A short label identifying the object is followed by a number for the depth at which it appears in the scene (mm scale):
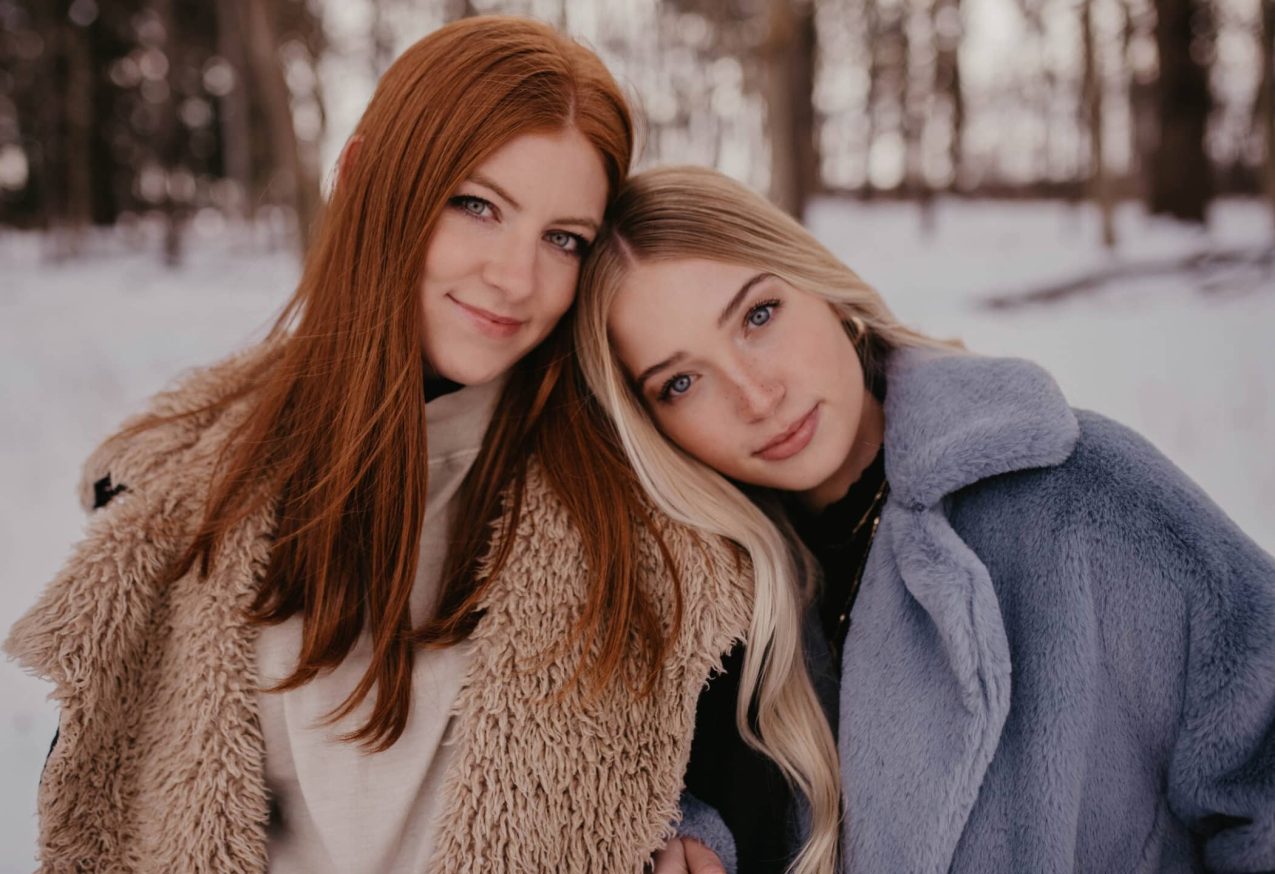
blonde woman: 1489
